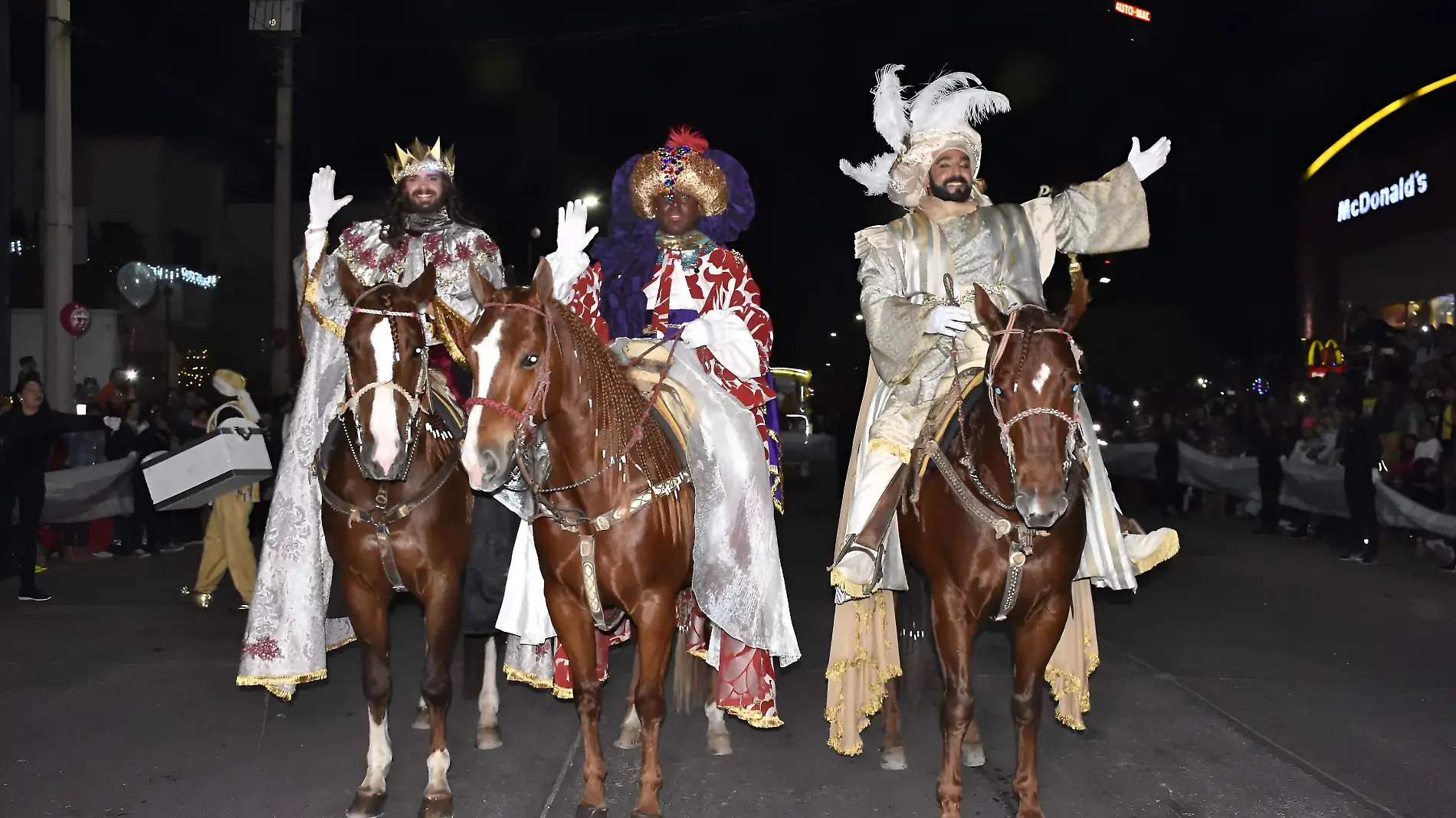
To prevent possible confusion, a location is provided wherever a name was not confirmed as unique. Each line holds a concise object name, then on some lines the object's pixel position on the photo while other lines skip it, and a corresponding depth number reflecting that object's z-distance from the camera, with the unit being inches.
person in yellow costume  366.0
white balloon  637.3
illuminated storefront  932.6
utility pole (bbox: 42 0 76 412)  486.3
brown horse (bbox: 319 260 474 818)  171.2
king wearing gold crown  198.7
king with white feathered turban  186.1
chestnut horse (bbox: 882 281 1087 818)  155.5
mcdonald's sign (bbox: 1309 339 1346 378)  977.5
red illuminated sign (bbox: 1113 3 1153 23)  1118.4
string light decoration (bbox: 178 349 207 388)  1146.7
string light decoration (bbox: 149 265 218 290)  1146.5
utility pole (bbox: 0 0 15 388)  484.7
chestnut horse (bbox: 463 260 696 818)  164.4
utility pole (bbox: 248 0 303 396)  684.1
